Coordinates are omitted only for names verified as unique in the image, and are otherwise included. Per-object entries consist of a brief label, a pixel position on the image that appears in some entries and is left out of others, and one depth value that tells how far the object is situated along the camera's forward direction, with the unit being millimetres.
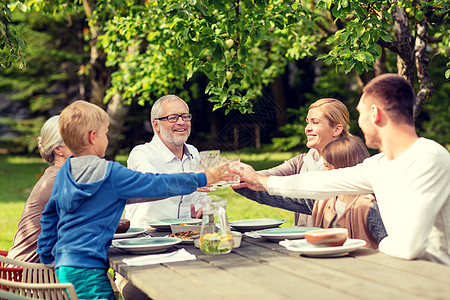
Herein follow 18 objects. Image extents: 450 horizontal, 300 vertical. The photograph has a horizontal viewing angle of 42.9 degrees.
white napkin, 2656
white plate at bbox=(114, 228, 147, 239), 3359
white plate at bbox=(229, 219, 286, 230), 3570
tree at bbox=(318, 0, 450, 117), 4750
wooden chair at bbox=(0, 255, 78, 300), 2580
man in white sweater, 2480
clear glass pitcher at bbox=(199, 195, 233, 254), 2803
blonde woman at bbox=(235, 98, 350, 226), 4500
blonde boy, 2814
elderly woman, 3438
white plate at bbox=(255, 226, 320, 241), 3121
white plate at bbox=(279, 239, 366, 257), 2605
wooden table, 2053
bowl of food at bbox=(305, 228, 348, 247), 2656
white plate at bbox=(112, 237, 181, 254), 2861
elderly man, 4688
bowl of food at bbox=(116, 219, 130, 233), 3457
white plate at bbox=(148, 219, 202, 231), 3738
